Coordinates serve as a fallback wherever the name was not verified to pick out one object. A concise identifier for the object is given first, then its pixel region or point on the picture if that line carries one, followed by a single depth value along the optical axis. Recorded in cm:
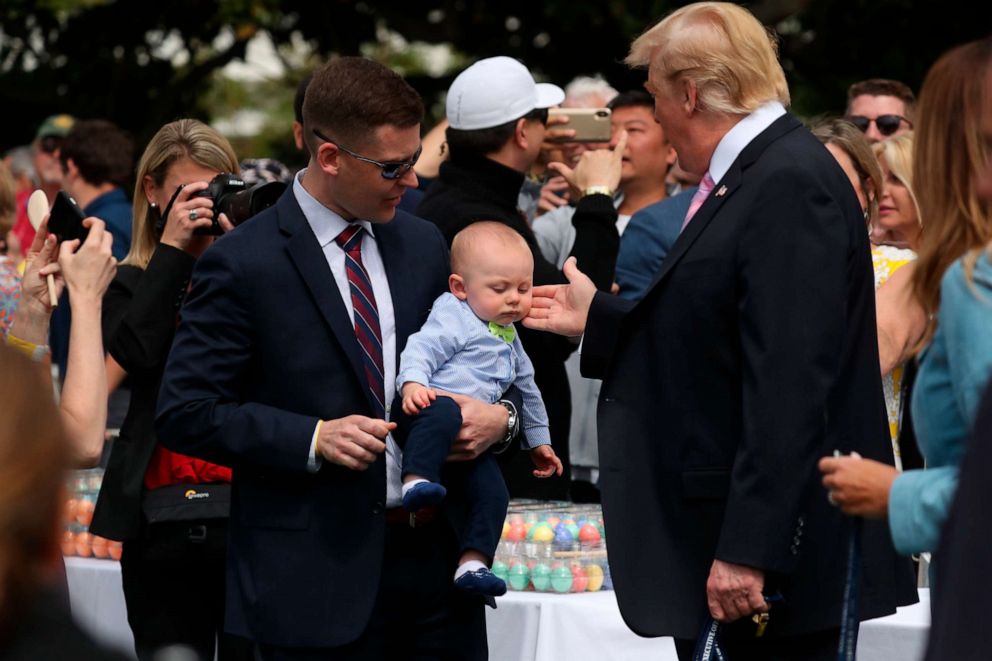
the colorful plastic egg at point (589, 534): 932
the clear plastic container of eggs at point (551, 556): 927
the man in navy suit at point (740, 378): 656
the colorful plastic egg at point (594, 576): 938
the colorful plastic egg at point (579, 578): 933
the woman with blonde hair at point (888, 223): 940
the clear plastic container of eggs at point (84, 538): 1034
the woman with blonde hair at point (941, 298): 490
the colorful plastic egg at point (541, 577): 929
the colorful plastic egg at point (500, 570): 929
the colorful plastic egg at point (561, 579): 930
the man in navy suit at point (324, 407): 707
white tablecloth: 886
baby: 716
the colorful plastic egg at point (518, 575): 932
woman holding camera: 875
